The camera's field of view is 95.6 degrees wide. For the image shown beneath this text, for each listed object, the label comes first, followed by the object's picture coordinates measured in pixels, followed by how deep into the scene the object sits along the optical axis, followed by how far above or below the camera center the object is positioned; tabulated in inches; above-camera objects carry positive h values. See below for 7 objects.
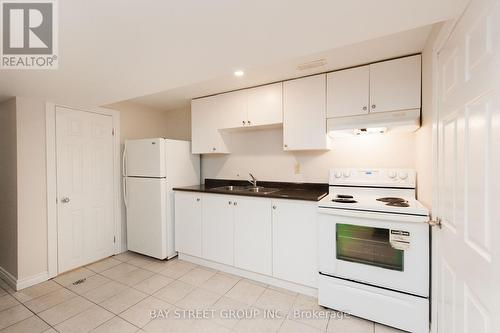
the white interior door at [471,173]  31.6 -1.8
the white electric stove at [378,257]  64.6 -29.5
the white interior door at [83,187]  105.4 -11.7
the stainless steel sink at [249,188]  111.1 -13.4
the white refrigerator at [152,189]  115.0 -13.3
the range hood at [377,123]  76.2 +14.4
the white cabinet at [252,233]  85.0 -29.9
